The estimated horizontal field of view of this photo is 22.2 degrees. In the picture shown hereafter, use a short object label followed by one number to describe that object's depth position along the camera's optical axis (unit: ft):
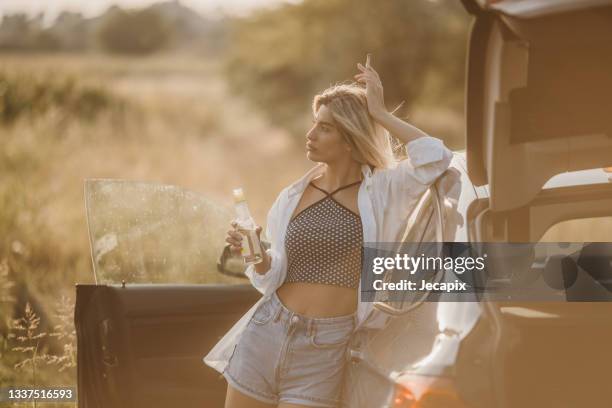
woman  13.87
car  11.53
